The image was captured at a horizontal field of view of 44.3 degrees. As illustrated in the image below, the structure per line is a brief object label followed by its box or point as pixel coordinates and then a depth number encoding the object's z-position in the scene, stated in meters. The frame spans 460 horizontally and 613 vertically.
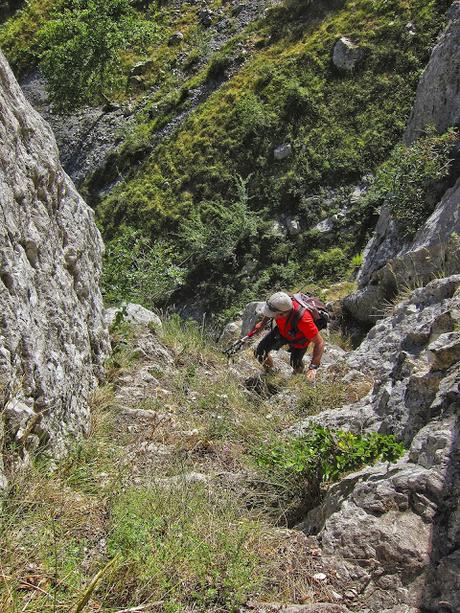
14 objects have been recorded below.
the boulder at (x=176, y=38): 22.78
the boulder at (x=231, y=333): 10.15
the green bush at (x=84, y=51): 20.69
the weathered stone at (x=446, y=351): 4.23
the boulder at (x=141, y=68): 22.59
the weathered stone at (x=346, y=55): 15.93
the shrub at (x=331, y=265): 12.80
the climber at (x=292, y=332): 6.57
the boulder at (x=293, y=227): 14.08
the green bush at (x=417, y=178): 9.85
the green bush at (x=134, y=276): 7.86
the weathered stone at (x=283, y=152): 15.54
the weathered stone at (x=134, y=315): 6.87
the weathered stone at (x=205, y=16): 22.58
